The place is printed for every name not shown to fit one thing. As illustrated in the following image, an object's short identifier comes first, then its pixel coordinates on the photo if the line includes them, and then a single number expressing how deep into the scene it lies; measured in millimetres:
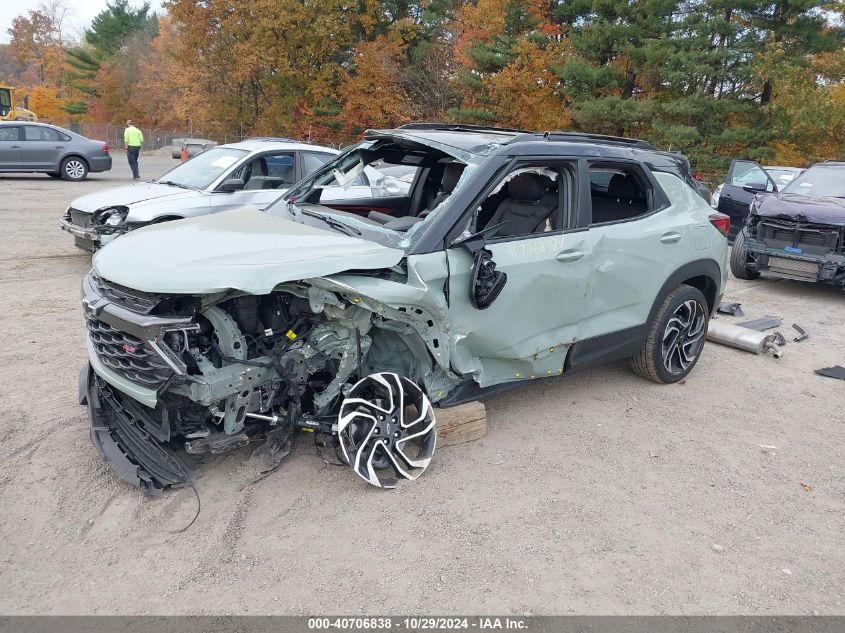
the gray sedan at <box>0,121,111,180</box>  17453
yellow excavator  24188
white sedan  7527
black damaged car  8109
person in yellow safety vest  19844
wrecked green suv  3205
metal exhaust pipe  6109
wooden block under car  3932
